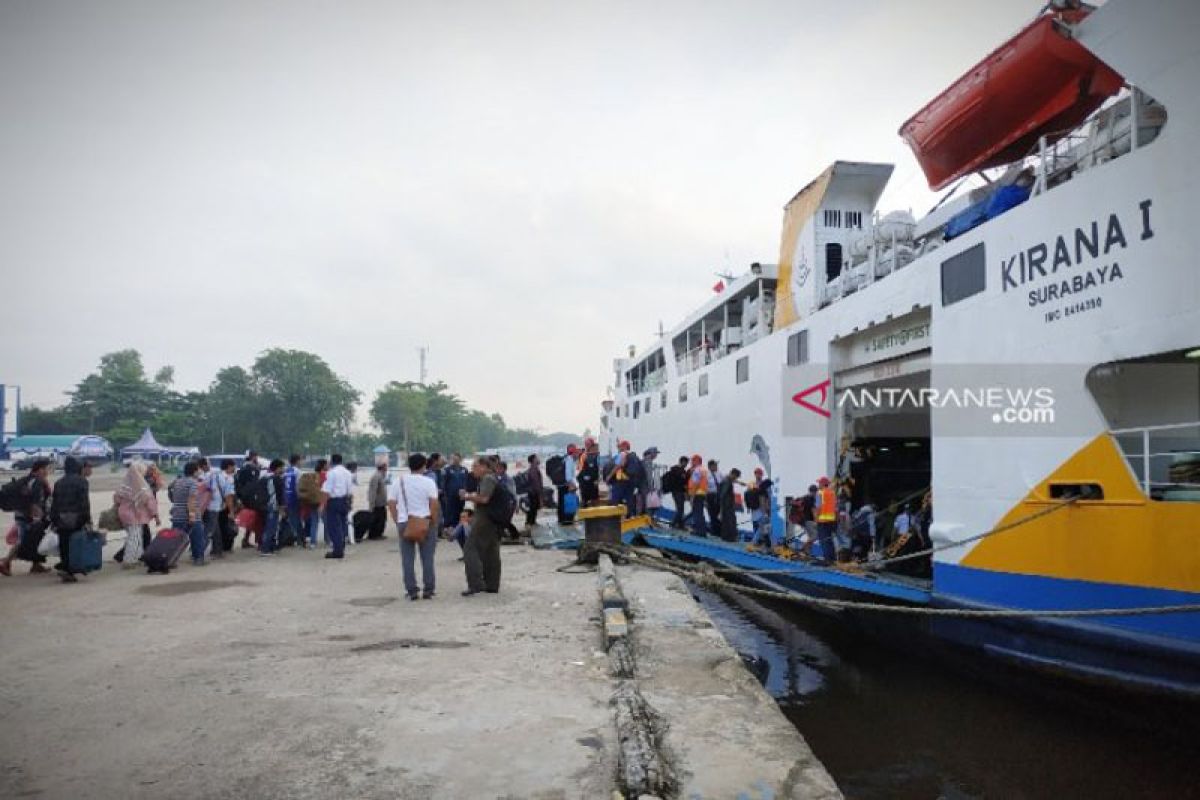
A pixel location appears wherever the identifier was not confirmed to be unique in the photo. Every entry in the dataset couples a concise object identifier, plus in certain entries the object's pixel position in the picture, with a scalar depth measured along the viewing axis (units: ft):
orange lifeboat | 24.12
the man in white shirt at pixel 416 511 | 24.81
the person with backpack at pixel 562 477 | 47.88
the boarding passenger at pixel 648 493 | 45.65
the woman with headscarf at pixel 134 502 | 31.27
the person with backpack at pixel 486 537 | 25.82
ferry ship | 18.24
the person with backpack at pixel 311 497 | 39.75
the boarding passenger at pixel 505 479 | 42.65
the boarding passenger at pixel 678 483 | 45.37
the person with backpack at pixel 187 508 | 32.01
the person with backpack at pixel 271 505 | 37.60
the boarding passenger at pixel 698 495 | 44.45
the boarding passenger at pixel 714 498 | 46.06
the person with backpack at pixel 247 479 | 37.35
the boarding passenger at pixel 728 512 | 43.45
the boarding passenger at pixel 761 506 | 44.04
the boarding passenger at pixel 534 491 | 46.44
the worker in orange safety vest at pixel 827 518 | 32.81
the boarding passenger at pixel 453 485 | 41.29
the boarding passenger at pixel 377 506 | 45.60
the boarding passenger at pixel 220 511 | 34.68
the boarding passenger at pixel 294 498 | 40.14
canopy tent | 170.60
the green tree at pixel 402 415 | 300.57
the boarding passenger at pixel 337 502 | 35.37
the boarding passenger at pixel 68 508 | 27.50
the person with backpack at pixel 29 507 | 28.55
